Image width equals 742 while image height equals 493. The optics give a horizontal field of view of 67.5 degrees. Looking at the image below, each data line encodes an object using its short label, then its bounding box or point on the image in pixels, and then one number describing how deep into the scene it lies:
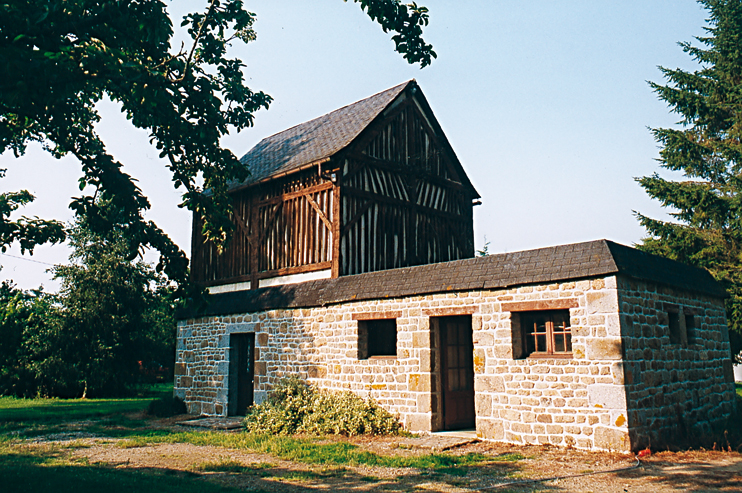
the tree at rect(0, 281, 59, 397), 20.39
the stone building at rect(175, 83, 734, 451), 7.61
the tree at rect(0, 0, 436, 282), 5.77
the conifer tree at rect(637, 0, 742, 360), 16.77
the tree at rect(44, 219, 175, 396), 20.39
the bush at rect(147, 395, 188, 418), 13.73
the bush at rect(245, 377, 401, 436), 9.59
